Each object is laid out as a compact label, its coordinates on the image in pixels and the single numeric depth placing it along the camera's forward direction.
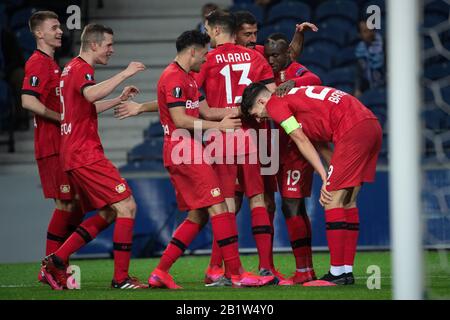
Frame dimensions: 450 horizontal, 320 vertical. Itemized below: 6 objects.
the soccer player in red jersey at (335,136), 13.25
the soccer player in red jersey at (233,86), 14.03
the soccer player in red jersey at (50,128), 14.76
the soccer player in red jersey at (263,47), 14.78
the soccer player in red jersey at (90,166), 13.37
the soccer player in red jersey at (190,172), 13.11
